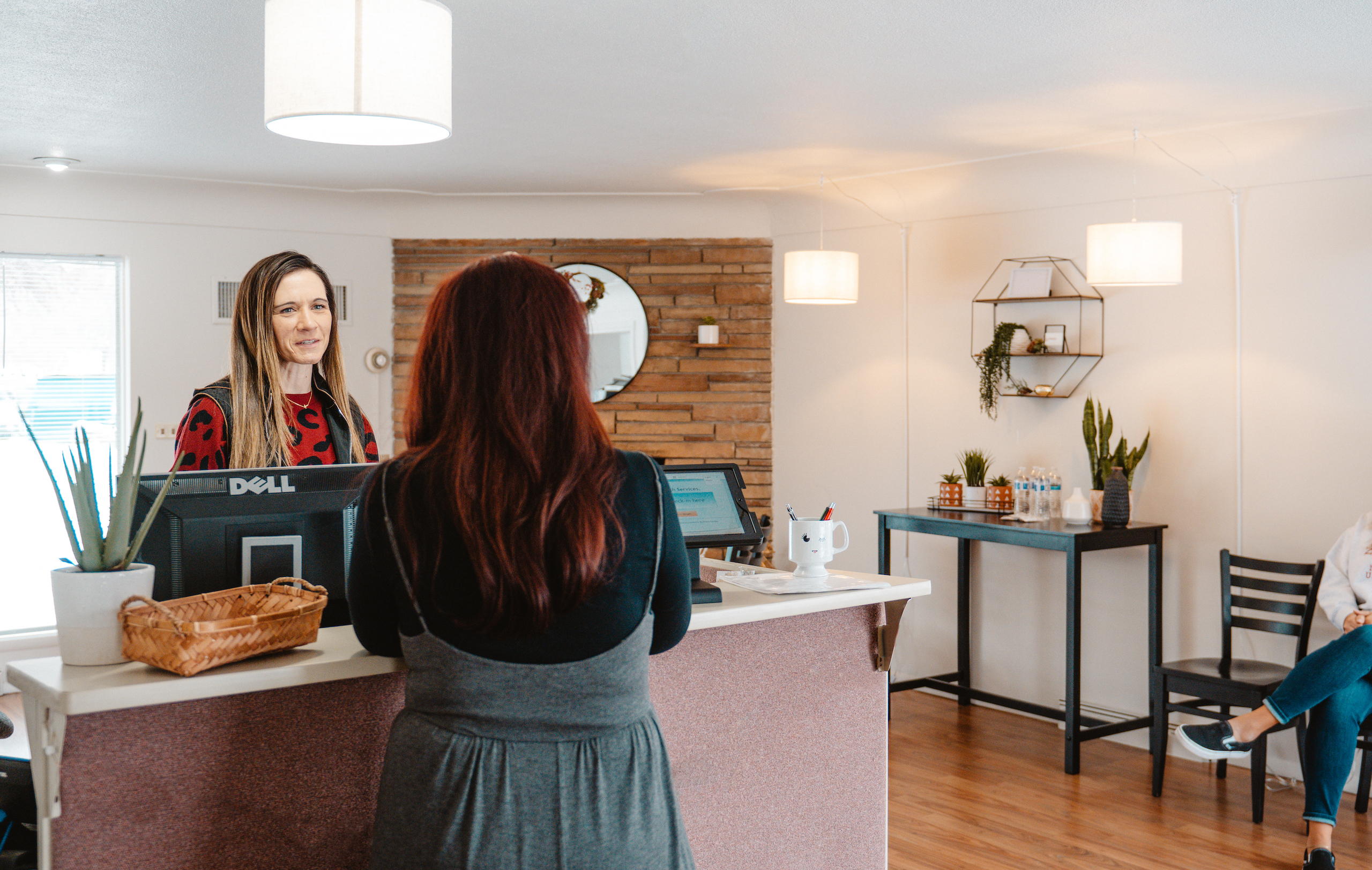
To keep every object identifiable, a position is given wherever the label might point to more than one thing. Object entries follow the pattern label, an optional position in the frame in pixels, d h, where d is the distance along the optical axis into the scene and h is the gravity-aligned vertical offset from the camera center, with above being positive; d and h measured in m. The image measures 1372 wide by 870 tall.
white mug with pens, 2.37 -0.23
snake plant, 4.44 -0.06
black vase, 4.27 -0.25
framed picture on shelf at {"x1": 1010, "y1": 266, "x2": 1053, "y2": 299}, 4.75 +0.64
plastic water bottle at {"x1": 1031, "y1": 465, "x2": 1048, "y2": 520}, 4.55 -0.24
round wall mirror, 5.92 +0.57
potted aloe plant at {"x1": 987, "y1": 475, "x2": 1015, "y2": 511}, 4.73 -0.24
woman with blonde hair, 2.40 +0.10
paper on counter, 2.29 -0.30
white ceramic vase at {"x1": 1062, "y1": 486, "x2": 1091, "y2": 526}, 4.38 -0.28
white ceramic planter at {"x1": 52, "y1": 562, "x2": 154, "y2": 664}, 1.66 -0.26
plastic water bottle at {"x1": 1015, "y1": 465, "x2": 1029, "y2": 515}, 4.57 -0.24
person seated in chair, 3.22 -0.80
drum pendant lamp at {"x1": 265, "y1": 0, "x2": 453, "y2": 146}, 1.88 +0.62
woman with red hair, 1.48 -0.20
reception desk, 1.60 -0.51
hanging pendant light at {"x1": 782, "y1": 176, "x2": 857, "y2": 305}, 4.90 +0.68
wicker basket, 1.60 -0.28
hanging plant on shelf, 4.84 +0.31
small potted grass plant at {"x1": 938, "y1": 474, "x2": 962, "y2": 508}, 4.90 -0.24
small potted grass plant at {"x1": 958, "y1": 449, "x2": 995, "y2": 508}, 4.81 -0.18
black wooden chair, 3.63 -0.77
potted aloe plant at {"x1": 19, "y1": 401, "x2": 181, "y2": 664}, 1.66 -0.21
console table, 4.11 -0.39
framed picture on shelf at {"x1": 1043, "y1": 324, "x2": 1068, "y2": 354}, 4.72 +0.40
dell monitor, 1.91 -0.16
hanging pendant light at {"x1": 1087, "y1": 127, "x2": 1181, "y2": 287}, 3.94 +0.63
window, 5.27 +0.22
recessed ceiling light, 4.84 +1.14
